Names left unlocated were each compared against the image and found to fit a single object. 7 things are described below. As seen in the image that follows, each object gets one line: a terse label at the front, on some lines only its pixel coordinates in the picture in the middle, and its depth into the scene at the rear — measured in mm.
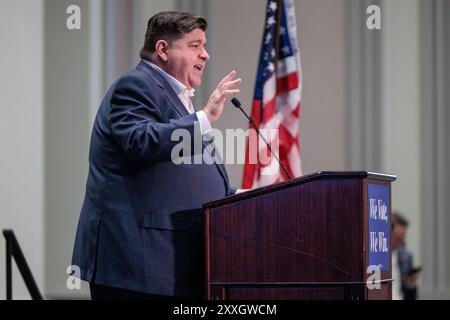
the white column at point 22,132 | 12148
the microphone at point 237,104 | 6714
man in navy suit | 6348
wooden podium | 5980
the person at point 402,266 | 14398
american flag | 12078
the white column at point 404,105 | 16156
